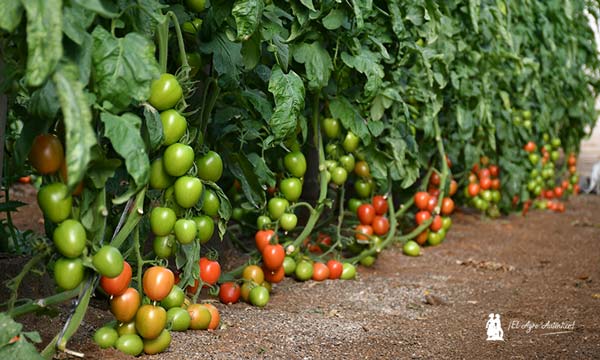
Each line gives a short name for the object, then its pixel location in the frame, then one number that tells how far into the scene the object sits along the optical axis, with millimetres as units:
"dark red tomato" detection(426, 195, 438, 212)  3781
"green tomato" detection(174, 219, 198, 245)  1958
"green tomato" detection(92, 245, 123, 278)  1657
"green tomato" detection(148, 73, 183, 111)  1770
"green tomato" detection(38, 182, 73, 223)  1600
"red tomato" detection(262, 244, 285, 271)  2684
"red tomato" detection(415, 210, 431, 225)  3791
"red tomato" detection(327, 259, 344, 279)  3098
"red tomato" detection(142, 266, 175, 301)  1910
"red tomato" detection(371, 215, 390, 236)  3439
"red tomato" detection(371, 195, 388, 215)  3459
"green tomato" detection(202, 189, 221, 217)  2121
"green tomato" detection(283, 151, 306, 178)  2682
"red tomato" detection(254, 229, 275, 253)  2717
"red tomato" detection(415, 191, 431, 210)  3756
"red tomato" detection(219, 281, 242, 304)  2629
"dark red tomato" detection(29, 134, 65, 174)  1598
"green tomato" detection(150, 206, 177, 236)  1926
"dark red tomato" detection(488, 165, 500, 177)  4746
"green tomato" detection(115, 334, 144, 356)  1894
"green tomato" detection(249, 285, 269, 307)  2604
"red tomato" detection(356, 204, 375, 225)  3387
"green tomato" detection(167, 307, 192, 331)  2098
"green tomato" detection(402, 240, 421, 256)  3689
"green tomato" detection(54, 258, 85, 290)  1638
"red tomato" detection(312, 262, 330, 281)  3055
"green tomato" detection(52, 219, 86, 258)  1609
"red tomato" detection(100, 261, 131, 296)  1771
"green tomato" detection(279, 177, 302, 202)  2708
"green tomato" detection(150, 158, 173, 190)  1887
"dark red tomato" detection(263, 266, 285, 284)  2791
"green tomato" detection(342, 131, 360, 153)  2973
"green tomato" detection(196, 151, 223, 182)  2102
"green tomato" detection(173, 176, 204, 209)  1913
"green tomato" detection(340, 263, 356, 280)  3125
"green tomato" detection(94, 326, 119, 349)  1885
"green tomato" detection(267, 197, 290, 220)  2721
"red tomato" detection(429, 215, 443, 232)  3816
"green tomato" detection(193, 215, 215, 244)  2098
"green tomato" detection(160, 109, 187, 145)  1812
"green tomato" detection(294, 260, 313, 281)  3008
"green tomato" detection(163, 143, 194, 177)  1839
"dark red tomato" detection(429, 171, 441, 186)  4023
